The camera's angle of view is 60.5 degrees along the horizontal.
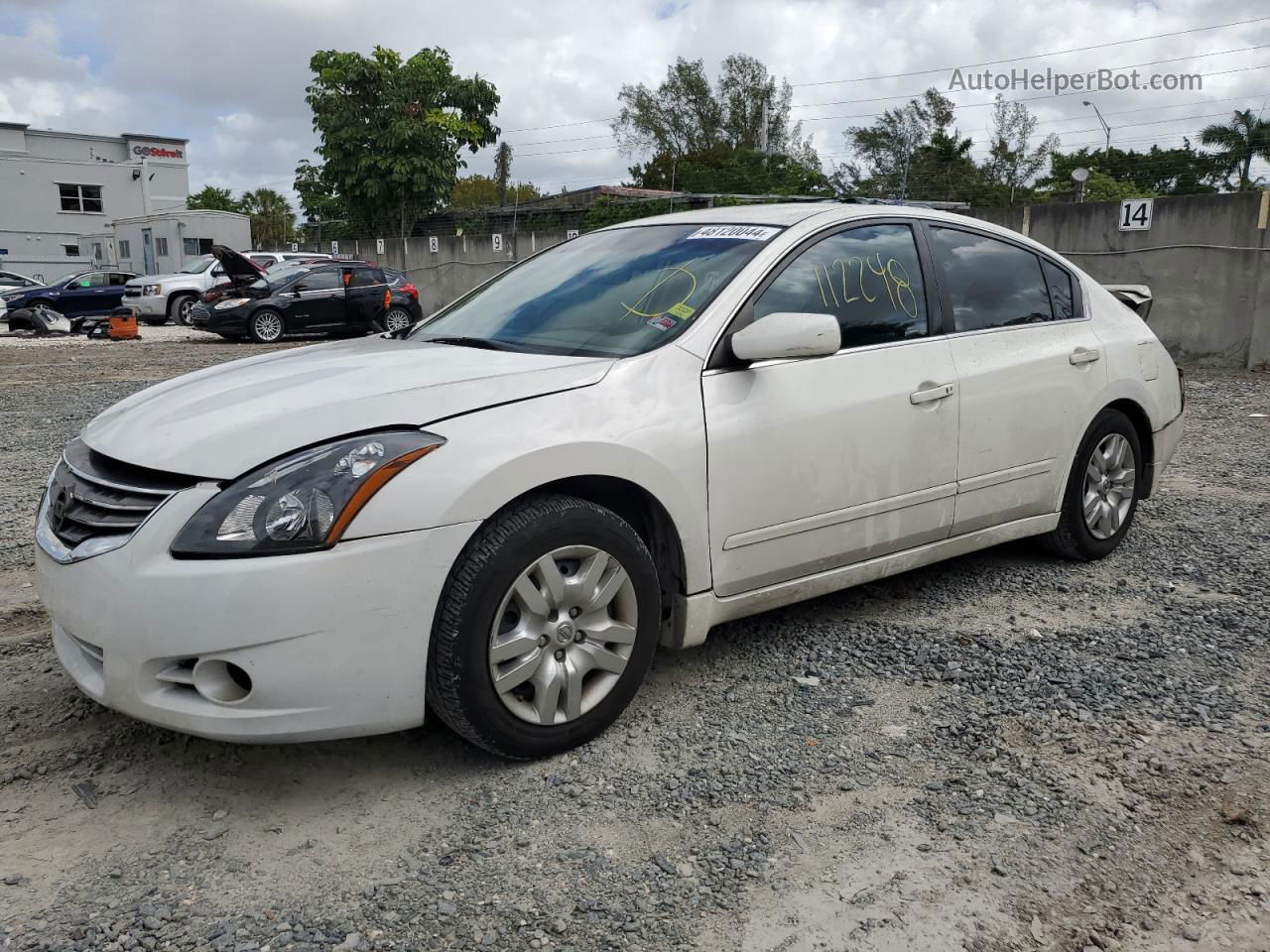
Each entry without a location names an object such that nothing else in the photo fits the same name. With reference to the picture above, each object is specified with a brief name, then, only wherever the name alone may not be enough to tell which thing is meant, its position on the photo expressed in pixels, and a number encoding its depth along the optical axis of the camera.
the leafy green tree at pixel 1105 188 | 38.84
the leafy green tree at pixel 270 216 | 71.69
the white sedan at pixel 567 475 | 2.65
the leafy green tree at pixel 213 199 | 67.33
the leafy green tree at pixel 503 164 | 46.50
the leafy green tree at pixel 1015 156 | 50.22
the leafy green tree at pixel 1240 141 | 29.25
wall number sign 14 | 13.20
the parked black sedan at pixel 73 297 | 22.97
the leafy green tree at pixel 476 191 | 77.56
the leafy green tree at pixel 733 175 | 32.72
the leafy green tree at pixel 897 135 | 47.47
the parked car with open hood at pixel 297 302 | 18.28
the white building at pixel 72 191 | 48.62
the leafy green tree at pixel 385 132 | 35.75
